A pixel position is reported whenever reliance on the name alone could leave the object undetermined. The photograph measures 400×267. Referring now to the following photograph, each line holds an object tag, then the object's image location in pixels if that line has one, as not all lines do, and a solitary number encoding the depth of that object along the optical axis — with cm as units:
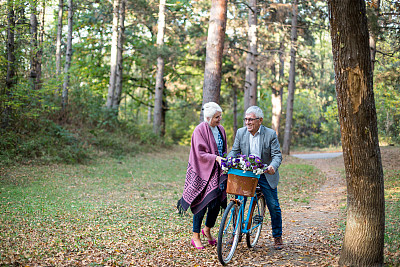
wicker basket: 466
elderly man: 516
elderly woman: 524
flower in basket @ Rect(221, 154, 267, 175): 462
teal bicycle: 467
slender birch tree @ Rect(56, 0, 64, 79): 1700
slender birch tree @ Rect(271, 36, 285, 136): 2552
